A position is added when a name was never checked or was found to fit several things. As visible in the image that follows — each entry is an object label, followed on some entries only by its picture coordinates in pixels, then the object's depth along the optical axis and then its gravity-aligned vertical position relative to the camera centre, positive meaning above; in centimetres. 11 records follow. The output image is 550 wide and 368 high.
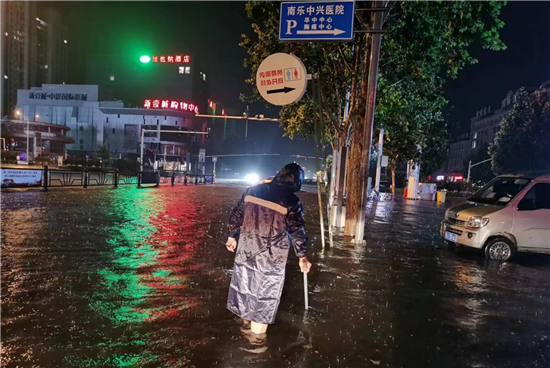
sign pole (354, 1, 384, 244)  917 +111
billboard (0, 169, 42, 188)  1925 -172
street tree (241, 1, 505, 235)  910 +337
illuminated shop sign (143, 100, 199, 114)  7975 +1071
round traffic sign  671 +150
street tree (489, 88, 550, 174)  3484 +410
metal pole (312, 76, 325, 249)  707 +28
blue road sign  746 +290
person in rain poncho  403 -88
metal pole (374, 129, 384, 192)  2474 -16
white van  827 -102
